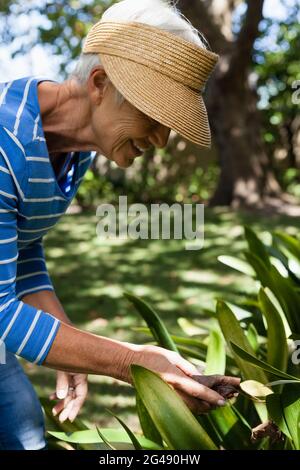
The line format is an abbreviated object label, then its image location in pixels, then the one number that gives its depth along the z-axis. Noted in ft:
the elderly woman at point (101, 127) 5.63
